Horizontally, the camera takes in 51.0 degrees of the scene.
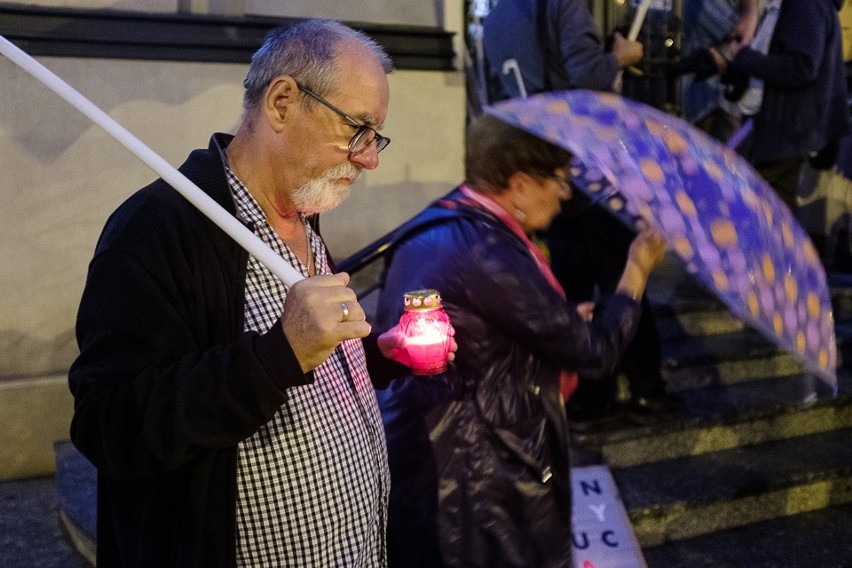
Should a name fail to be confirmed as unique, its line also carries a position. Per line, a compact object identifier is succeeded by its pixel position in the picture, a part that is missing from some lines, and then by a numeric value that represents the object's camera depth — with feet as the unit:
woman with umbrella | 8.61
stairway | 14.65
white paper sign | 11.79
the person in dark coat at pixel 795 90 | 16.56
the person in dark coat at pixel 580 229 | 15.06
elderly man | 5.28
